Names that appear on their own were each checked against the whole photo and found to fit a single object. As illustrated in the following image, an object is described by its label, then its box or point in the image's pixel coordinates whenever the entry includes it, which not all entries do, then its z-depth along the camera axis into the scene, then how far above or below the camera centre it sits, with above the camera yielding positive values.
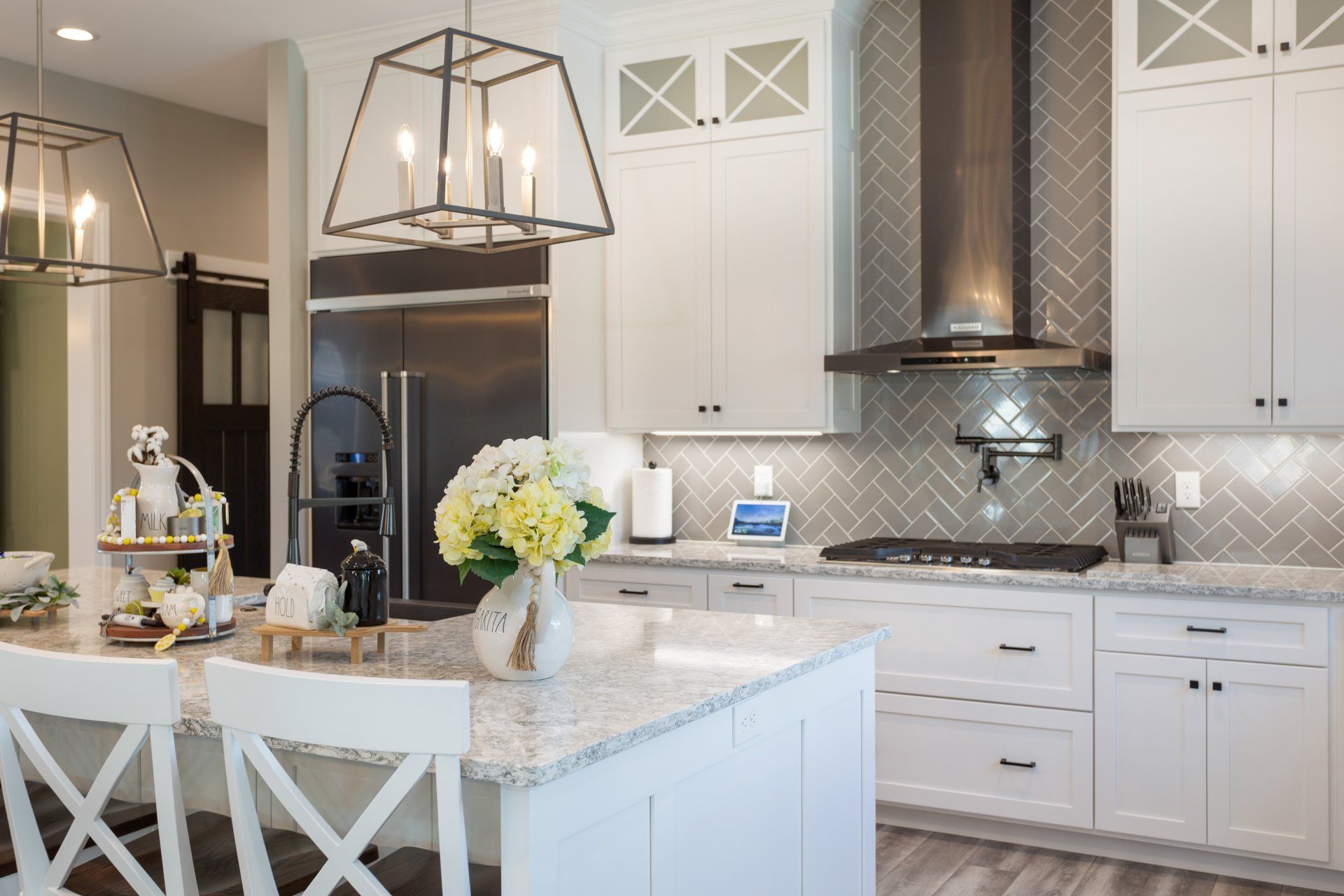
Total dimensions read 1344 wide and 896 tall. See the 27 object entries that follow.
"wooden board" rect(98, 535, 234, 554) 2.45 -0.23
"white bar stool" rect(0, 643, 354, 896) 1.74 -0.56
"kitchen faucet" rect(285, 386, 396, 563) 2.25 -0.11
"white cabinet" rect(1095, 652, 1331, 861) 3.21 -0.90
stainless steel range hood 3.85 +0.83
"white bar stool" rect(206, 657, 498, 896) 1.49 -0.40
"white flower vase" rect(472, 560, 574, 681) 1.98 -0.32
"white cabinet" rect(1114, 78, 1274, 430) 3.42 +0.54
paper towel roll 4.44 -0.24
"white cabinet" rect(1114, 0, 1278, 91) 3.43 +1.18
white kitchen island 1.62 -0.51
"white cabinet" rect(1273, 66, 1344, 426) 3.33 +0.54
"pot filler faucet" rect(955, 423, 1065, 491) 3.99 -0.05
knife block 3.67 -0.33
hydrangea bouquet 1.90 -0.12
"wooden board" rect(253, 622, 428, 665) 2.14 -0.36
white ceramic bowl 2.65 -0.29
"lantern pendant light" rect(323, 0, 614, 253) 3.62 +1.06
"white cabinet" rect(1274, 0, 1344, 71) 3.34 +1.15
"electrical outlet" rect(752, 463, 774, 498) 4.50 -0.17
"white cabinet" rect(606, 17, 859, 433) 4.08 +0.74
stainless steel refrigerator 4.18 +0.15
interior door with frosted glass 5.33 +0.20
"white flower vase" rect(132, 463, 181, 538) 2.50 -0.13
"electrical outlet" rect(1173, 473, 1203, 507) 3.79 -0.18
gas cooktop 3.55 -0.37
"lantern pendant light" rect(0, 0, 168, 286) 4.64 +1.04
